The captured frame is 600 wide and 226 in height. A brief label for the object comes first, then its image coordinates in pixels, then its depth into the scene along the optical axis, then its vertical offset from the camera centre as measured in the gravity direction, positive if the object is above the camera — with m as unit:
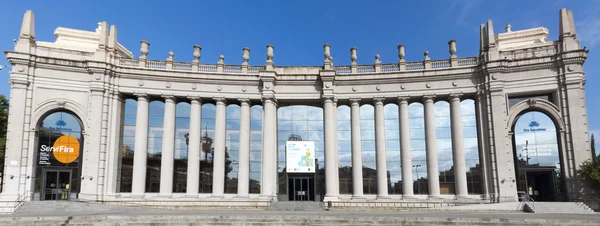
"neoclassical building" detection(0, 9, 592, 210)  36.66 +3.56
